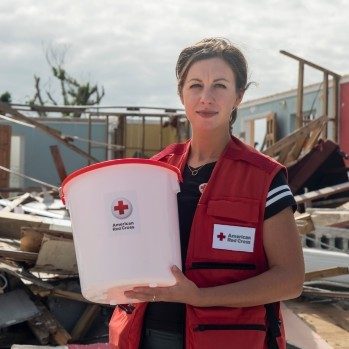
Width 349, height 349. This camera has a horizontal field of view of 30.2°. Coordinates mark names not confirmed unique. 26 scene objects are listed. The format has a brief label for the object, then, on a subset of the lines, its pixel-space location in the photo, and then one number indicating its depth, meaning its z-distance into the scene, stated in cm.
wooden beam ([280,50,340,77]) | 1116
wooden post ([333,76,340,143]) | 1259
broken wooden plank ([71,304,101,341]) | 474
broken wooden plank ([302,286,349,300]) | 525
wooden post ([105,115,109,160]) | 1722
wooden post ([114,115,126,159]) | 1619
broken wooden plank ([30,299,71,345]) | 451
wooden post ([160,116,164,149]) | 1604
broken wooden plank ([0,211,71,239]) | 546
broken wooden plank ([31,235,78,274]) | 478
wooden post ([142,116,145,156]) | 1661
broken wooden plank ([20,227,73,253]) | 494
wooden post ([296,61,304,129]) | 1145
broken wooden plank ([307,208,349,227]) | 651
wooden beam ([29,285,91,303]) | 472
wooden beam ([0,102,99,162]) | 741
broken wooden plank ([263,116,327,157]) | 917
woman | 168
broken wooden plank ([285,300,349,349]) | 476
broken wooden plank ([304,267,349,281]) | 476
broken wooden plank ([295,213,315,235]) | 487
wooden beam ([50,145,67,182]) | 911
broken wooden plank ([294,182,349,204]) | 761
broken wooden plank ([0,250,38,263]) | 480
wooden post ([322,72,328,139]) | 1184
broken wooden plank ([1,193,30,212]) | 677
